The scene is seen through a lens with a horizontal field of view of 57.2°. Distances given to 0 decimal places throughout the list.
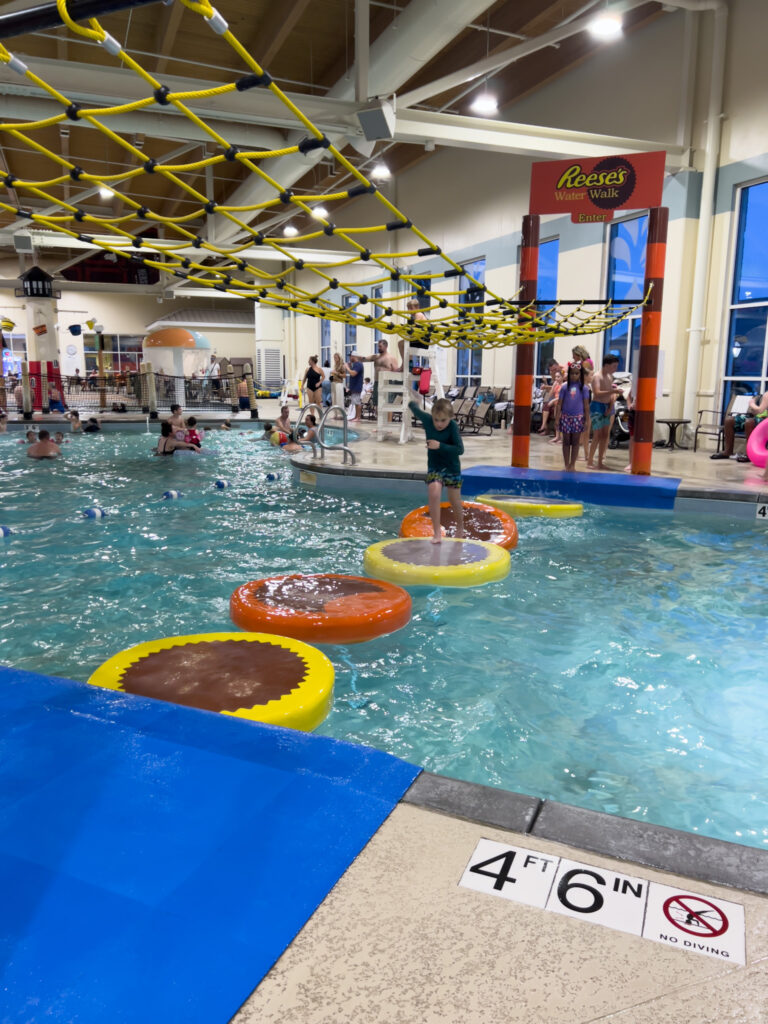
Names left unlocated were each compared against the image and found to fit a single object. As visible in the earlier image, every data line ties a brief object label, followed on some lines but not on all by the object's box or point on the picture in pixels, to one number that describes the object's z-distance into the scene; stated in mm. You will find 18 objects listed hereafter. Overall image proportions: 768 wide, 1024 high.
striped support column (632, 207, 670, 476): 7664
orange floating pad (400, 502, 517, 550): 5785
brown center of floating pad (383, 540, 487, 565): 4887
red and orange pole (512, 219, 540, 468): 7832
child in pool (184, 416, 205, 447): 11570
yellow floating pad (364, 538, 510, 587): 4688
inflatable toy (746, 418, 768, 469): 8195
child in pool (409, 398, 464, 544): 5195
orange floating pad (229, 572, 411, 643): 3850
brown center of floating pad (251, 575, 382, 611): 4152
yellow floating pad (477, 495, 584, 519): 6910
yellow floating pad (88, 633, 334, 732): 2764
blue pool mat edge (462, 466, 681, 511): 7332
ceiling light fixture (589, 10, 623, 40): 7947
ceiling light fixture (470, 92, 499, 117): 9812
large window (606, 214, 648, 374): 11867
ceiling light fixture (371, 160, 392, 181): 11133
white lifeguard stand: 11319
